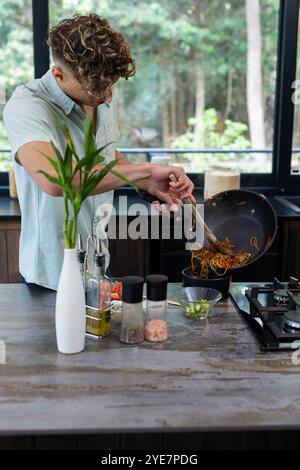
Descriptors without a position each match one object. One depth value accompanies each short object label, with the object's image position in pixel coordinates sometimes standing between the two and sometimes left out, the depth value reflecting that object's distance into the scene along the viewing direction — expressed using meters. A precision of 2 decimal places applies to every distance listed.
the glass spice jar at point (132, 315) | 1.54
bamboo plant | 1.41
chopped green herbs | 1.73
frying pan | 2.08
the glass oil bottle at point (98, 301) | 1.55
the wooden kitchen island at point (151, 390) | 1.19
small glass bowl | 1.74
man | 1.71
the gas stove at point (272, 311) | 1.57
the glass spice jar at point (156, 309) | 1.55
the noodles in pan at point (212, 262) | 1.89
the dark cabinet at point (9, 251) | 3.06
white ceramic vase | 1.47
